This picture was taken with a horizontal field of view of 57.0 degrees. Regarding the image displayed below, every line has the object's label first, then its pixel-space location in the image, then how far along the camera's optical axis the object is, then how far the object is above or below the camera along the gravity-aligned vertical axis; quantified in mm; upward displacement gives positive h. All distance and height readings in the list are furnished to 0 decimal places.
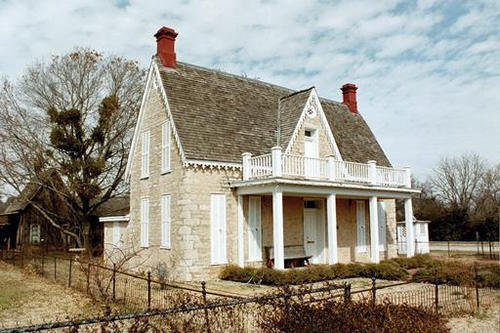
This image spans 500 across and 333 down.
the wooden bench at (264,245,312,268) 19452 -1594
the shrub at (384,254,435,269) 20578 -2035
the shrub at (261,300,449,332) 6598 -1523
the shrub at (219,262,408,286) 15625 -1999
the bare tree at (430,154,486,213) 59562 +4081
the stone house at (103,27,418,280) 17375 +1507
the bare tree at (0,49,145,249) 28750 +5900
